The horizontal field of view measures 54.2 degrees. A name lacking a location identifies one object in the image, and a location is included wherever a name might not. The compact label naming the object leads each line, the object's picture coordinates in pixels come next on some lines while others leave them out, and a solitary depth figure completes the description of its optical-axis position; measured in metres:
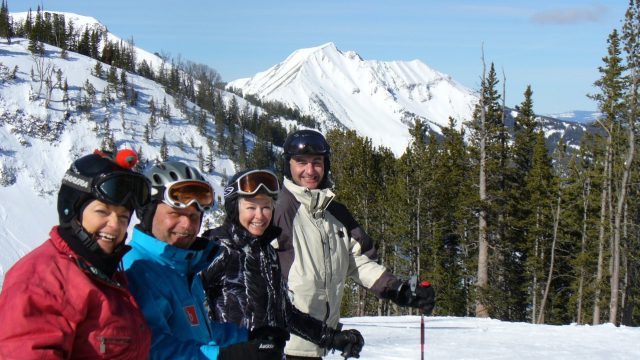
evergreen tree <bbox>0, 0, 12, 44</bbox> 100.69
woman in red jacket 1.75
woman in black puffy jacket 3.22
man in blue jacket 2.37
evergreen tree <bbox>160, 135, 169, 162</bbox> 81.00
